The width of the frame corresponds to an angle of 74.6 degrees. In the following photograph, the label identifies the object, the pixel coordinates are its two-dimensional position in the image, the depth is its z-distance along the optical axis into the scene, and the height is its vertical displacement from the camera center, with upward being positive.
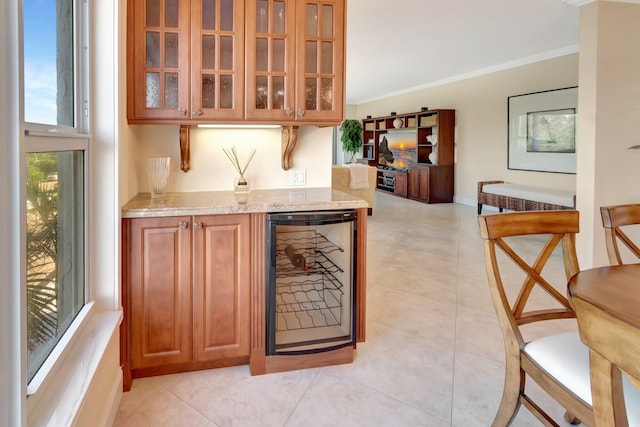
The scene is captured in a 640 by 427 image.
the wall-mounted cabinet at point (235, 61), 2.18 +0.65
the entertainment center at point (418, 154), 8.78 +0.64
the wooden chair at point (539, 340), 1.31 -0.56
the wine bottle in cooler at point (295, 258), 2.23 -0.41
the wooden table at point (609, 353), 0.70 -0.30
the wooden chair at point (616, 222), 1.84 -0.17
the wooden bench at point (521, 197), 5.70 -0.21
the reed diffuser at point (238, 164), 2.57 +0.11
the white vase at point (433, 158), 8.85 +0.52
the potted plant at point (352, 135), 11.40 +1.27
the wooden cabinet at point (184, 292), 2.04 -0.55
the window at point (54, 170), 1.22 +0.03
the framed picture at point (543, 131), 6.22 +0.83
